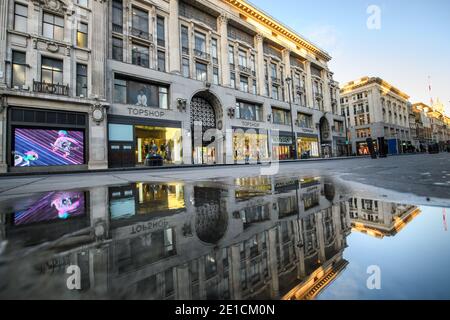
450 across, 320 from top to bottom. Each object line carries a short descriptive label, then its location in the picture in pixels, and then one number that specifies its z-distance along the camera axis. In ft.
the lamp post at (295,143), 97.19
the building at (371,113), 157.28
